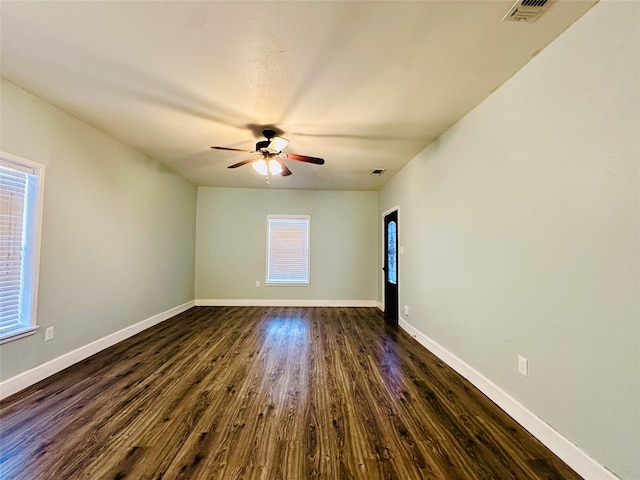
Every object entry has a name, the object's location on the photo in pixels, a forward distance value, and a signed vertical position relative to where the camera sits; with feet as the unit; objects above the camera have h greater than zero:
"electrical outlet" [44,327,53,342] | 8.41 -2.64
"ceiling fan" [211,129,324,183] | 9.77 +3.58
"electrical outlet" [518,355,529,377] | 6.24 -2.59
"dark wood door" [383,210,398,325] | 16.06 -0.97
